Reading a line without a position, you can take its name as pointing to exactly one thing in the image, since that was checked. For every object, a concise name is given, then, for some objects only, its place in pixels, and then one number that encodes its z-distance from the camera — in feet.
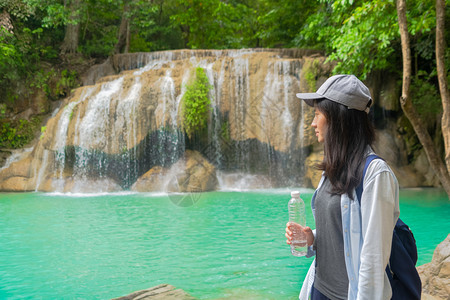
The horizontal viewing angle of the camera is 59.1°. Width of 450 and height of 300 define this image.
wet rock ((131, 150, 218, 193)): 40.11
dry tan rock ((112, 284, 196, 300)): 12.34
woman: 4.98
